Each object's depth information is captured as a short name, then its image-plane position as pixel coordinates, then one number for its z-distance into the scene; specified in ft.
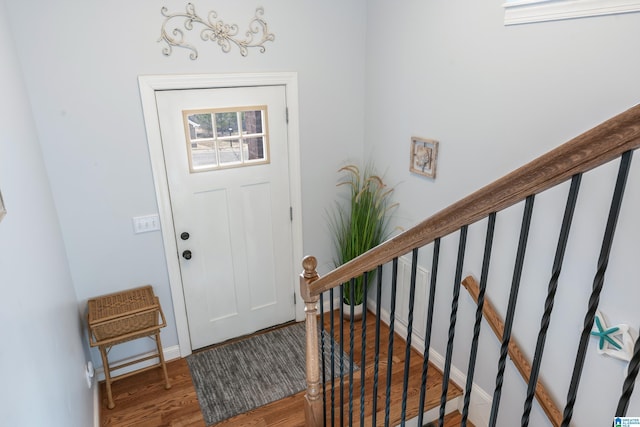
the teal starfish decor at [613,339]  6.00
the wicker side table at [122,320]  8.63
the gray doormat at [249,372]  9.27
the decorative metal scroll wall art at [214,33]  8.61
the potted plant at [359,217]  11.00
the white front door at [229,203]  9.52
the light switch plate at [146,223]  9.36
